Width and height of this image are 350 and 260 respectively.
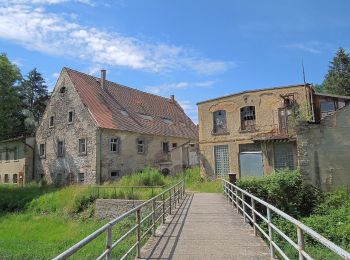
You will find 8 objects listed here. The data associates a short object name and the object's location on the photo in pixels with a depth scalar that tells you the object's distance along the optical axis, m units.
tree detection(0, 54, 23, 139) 30.09
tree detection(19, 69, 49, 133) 54.69
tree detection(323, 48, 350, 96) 46.78
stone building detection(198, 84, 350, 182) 25.12
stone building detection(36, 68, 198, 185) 30.56
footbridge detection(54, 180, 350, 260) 5.25
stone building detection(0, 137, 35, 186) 35.31
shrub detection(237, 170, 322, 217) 17.41
